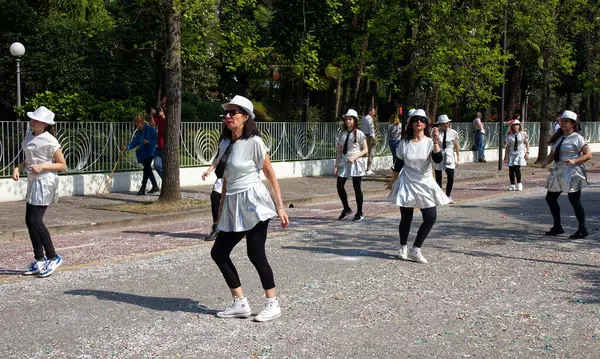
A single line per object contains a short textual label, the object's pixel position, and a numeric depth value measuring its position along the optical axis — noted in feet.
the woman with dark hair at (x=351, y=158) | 41.93
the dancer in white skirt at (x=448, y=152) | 52.70
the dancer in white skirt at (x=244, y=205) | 20.12
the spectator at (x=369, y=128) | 75.10
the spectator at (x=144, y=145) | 54.54
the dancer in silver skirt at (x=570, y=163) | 35.12
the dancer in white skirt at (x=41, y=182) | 26.18
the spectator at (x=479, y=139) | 101.71
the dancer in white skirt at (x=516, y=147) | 57.77
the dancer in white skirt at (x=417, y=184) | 28.89
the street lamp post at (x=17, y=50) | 66.64
